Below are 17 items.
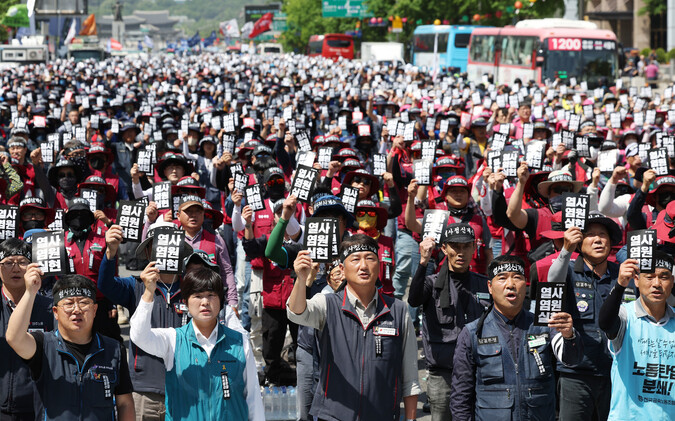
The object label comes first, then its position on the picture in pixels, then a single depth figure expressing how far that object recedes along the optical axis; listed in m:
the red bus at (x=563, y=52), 31.86
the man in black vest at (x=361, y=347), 5.32
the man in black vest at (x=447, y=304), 6.44
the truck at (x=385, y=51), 62.28
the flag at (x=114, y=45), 103.15
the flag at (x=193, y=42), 148.38
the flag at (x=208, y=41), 168.50
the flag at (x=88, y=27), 84.94
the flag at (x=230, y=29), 147.62
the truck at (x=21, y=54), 53.25
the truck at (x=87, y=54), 60.88
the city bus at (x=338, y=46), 73.56
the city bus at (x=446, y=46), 49.03
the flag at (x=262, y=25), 118.44
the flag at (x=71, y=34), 70.19
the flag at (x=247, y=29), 137.00
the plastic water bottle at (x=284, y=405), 7.83
